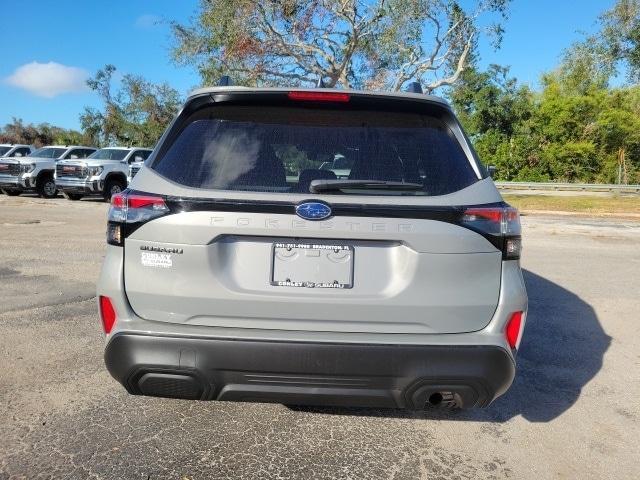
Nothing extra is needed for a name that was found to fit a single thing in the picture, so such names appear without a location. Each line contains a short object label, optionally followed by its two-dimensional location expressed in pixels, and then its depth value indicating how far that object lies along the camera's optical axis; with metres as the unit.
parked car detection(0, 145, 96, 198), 19.98
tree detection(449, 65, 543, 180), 42.03
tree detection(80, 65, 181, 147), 50.80
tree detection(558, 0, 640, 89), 21.99
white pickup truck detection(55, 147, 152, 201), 18.30
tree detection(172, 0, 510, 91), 21.78
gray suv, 2.40
